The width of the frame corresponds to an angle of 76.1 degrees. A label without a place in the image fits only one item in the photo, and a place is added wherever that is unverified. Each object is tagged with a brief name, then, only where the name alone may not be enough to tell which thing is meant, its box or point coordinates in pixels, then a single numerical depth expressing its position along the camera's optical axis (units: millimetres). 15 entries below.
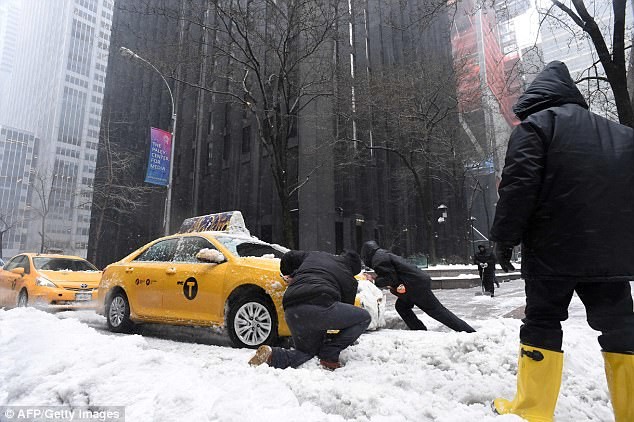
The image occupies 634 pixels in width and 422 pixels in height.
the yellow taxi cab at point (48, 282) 8375
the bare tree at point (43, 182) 29917
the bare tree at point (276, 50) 13547
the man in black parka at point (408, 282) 5074
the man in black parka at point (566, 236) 2154
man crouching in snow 3623
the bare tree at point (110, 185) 25062
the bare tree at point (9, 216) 48369
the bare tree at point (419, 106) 21047
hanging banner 15211
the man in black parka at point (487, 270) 11430
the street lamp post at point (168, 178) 15241
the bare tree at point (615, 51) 9047
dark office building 17531
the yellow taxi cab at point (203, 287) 4945
